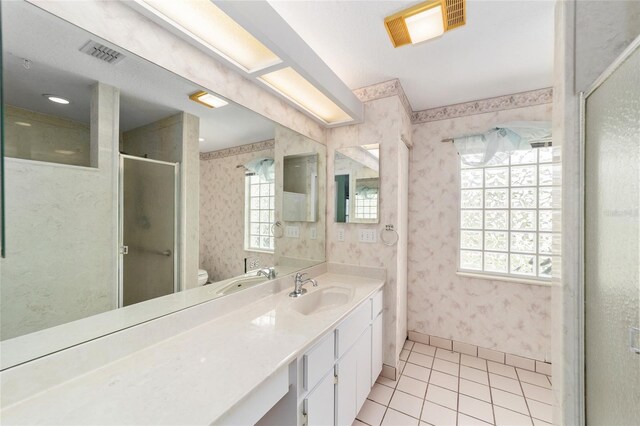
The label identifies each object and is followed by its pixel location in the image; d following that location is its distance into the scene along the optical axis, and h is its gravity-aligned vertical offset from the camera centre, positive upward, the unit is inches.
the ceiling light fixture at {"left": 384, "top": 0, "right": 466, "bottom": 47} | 52.4 +44.0
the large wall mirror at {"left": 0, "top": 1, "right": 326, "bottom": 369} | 29.5 +3.6
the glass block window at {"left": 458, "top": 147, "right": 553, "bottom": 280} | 91.5 -1.0
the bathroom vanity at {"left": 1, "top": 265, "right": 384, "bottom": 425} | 27.8 -22.2
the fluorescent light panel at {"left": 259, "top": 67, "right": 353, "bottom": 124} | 61.1 +34.2
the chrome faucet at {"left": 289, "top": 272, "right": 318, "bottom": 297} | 66.8 -20.4
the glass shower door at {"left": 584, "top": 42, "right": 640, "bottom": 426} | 28.5 -4.4
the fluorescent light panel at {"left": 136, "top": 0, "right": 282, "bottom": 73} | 39.6 +33.0
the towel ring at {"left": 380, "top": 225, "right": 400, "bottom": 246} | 83.5 -8.0
